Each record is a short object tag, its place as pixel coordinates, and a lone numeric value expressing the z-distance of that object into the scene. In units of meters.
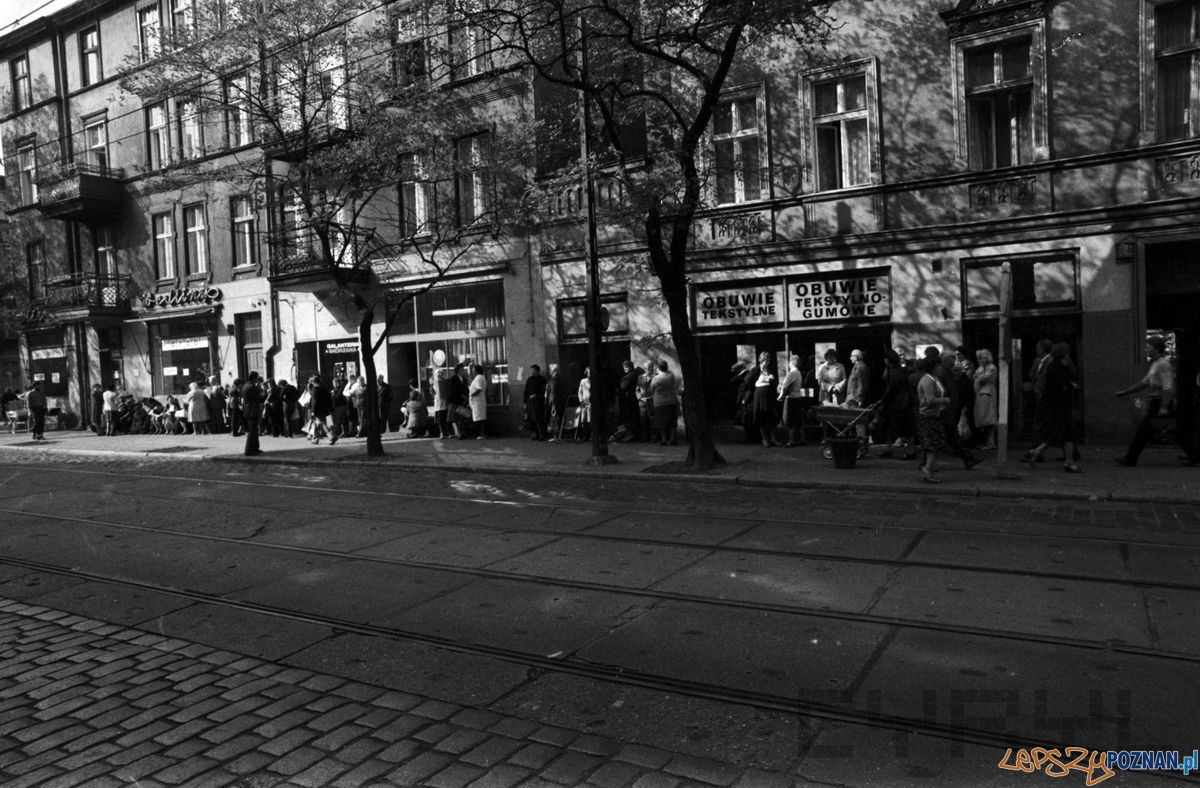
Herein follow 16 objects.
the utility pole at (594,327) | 14.59
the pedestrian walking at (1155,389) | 11.88
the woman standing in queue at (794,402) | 16.19
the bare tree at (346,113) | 16.39
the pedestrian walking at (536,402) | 19.56
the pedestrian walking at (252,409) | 19.11
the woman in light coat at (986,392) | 14.24
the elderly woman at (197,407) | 25.78
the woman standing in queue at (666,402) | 17.23
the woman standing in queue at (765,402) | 16.31
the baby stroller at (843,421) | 13.70
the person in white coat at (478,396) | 20.23
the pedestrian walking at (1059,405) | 12.02
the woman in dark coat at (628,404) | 18.20
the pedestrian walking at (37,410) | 26.64
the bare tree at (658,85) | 12.45
